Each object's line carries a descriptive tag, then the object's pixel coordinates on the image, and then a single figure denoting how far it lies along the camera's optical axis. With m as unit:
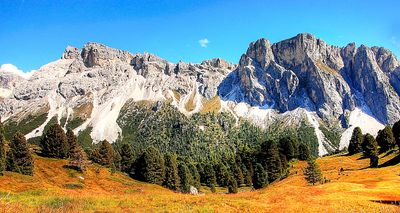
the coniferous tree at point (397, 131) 102.62
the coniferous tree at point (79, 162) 89.91
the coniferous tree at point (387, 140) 119.31
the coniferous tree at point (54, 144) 102.56
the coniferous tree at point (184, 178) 113.39
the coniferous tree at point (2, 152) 61.53
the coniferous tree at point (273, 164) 121.06
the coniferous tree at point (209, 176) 141.79
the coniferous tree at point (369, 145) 114.94
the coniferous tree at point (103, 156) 124.69
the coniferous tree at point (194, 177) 126.21
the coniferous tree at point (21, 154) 77.12
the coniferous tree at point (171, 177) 113.56
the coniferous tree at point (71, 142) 108.62
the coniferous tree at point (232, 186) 112.60
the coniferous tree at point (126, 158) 134.62
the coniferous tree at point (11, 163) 75.44
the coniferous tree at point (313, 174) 75.94
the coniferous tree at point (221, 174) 142.75
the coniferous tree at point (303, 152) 143.50
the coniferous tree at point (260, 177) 111.00
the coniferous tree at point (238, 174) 133.88
